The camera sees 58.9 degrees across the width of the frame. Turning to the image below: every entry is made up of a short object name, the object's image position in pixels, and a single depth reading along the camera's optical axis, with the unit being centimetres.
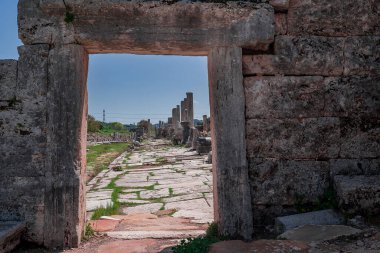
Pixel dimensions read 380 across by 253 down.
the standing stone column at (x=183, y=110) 3460
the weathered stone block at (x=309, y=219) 344
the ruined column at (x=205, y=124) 2374
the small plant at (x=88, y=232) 392
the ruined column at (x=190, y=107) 3192
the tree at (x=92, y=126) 3695
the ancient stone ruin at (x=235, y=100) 359
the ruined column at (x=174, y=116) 4050
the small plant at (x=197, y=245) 299
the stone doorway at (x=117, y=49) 358
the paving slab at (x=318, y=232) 303
